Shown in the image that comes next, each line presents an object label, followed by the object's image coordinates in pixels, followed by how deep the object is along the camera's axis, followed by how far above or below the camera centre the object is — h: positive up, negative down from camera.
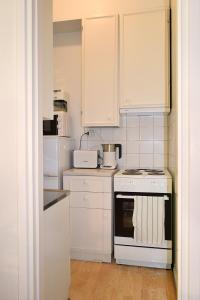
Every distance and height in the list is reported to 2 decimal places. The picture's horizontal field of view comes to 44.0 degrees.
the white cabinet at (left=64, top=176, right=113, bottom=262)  2.41 -0.78
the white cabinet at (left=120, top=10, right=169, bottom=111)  2.50 +0.86
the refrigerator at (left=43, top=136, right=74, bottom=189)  2.47 -0.18
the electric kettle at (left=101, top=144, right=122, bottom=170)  2.76 -0.14
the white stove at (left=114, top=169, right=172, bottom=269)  2.26 -0.70
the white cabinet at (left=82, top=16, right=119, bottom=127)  2.62 +0.78
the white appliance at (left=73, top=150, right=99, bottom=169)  2.76 -0.17
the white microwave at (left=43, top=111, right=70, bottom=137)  2.54 +0.19
